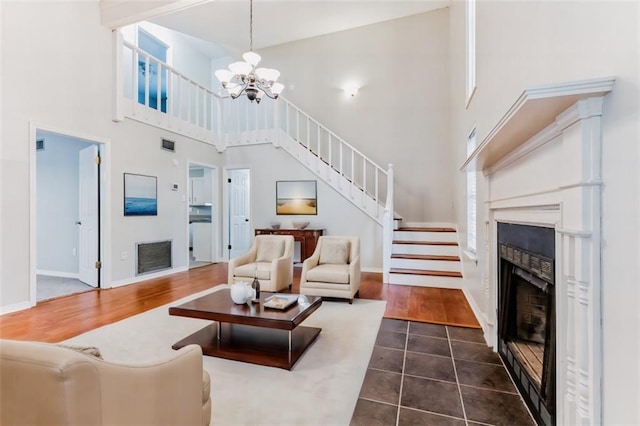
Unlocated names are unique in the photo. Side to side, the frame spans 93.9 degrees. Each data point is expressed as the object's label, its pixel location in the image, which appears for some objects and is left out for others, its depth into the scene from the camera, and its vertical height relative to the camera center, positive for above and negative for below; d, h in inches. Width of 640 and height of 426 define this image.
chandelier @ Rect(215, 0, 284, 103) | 148.4 +69.5
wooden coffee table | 92.3 -45.7
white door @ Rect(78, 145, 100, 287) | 187.3 -3.3
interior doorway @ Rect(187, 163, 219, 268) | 278.8 -11.8
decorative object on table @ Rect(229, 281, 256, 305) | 104.6 -28.8
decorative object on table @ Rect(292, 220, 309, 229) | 246.4 -11.1
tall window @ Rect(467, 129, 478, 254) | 145.2 +2.6
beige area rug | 70.4 -47.4
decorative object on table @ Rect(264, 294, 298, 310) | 100.2 -31.5
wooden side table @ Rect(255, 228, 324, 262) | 231.8 -21.0
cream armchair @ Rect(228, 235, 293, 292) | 164.9 -30.7
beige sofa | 32.6 -21.0
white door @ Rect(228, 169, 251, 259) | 290.0 -1.0
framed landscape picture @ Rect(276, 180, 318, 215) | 249.6 +11.8
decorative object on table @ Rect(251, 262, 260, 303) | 110.6 -28.8
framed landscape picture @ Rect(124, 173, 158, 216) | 198.1 +11.1
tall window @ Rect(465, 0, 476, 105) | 134.6 +78.8
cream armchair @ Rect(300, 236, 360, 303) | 153.3 -31.0
